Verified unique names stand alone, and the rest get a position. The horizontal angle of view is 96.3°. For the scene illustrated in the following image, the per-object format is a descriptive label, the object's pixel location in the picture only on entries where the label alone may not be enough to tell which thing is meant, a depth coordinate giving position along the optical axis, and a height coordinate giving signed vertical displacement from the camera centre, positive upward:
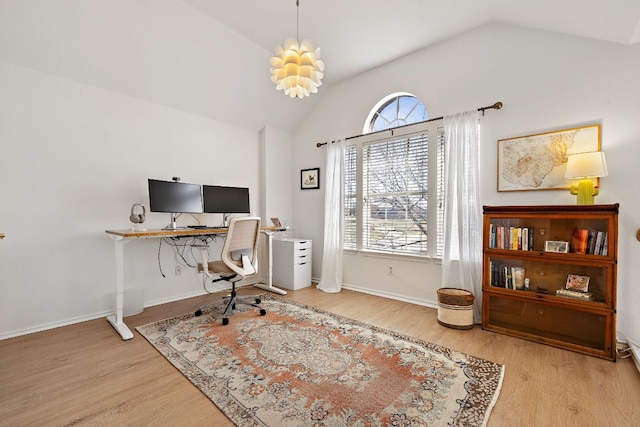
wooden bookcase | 2.21 -0.57
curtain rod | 2.84 +1.03
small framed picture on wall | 4.50 +0.48
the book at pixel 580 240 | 2.34 -0.27
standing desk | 2.60 -0.50
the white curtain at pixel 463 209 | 2.93 -0.01
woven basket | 2.71 -0.97
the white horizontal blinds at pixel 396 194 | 3.49 +0.19
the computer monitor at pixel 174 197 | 3.16 +0.14
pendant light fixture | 2.14 +1.08
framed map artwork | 2.46 +0.49
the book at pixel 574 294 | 2.30 -0.70
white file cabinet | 4.12 -0.80
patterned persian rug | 1.57 -1.12
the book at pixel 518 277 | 2.62 -0.63
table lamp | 2.19 +0.29
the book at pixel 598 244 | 2.26 -0.29
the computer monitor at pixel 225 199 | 3.70 +0.13
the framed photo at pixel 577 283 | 2.34 -0.62
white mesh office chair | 2.88 -0.49
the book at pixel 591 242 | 2.29 -0.27
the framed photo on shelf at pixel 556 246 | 2.42 -0.33
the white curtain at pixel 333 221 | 4.07 -0.17
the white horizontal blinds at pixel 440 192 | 3.30 +0.19
